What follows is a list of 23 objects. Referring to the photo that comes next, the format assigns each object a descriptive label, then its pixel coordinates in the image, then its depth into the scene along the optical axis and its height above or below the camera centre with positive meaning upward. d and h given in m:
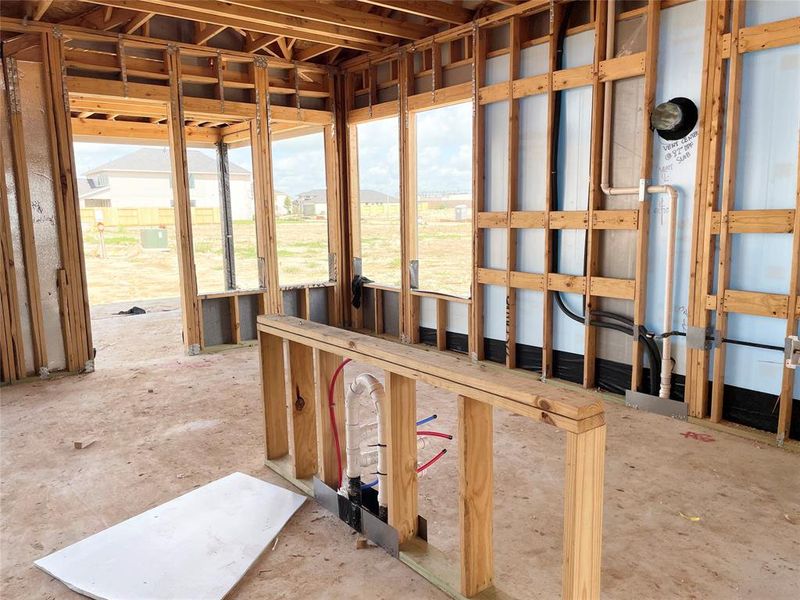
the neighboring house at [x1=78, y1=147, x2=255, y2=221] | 14.76 +1.29
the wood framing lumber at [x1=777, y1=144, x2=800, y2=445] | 3.49 -0.70
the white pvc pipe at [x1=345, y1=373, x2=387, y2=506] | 2.46 -0.88
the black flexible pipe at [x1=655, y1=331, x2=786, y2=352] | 3.65 -0.83
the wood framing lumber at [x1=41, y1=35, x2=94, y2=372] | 5.20 +0.13
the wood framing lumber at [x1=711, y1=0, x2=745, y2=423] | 3.68 +0.21
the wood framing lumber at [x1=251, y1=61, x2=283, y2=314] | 6.49 +0.39
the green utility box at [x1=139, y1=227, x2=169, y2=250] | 15.76 -0.23
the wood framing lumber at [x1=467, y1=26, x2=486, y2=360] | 5.36 +0.39
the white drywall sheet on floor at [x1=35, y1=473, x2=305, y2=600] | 2.28 -1.39
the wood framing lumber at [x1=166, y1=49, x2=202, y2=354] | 5.91 +0.18
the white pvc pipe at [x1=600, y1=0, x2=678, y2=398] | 4.13 +0.21
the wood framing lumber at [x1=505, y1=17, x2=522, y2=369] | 5.03 +0.36
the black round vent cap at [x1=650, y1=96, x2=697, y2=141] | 3.94 +0.70
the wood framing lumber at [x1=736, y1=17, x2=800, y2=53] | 3.44 +1.11
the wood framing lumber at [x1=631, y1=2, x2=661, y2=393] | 4.09 +0.34
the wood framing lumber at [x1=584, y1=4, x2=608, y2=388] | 4.42 +0.15
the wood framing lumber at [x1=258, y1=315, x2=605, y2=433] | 1.64 -0.52
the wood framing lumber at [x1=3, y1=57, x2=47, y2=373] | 5.02 +0.18
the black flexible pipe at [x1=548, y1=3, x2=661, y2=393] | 4.35 -0.74
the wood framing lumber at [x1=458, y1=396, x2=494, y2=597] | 2.08 -0.99
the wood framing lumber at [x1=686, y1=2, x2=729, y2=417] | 3.77 +0.19
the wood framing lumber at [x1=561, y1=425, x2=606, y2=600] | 1.64 -0.85
